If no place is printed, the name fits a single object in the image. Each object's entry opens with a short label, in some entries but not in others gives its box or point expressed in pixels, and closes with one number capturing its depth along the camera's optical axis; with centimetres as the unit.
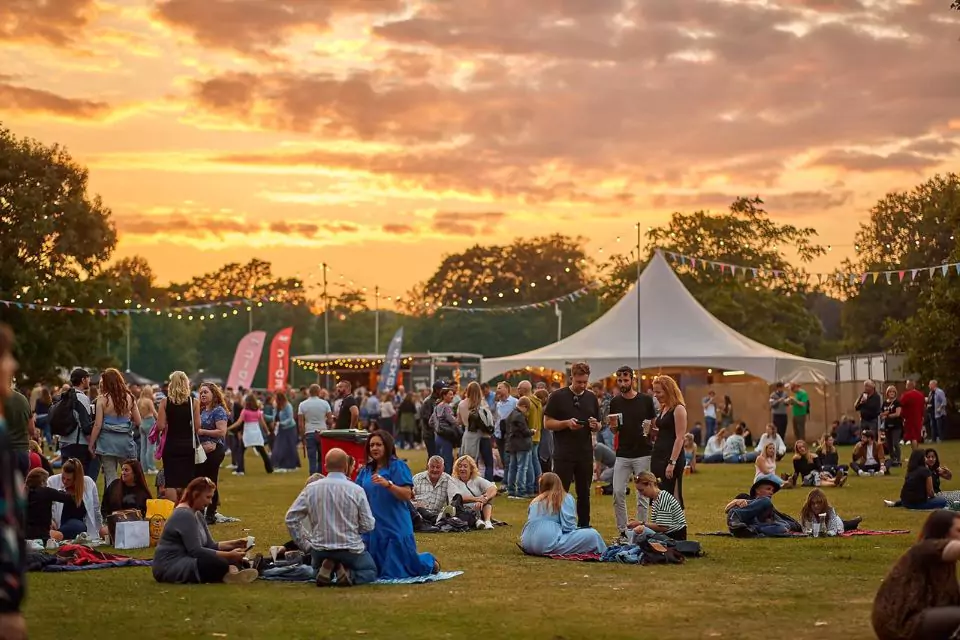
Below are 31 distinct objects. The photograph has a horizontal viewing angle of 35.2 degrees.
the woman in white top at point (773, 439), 2519
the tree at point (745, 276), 6638
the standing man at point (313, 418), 2320
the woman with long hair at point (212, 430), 1711
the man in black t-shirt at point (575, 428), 1467
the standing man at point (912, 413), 2870
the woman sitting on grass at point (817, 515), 1532
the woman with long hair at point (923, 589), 769
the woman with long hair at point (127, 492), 1523
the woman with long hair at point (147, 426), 2341
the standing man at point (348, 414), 2212
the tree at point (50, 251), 4853
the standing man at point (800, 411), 3453
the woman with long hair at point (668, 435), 1393
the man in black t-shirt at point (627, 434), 1421
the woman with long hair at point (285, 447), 2975
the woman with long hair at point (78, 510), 1496
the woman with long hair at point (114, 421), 1597
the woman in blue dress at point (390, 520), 1205
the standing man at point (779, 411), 3578
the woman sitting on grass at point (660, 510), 1348
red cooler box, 1631
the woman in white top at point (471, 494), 1656
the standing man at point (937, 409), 3778
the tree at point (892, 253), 7856
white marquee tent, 4019
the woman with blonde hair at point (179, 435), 1587
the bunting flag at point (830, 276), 3297
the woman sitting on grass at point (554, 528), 1352
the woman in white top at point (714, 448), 3209
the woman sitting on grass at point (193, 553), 1176
